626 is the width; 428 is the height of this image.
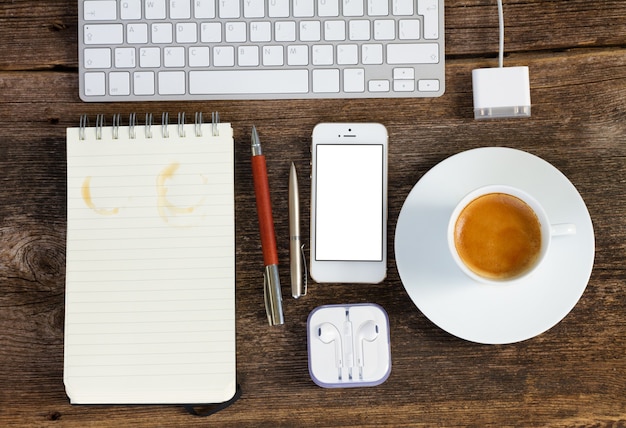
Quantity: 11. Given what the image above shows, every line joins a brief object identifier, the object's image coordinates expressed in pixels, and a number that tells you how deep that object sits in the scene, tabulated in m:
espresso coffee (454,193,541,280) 0.72
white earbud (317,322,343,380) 0.77
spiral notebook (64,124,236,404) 0.77
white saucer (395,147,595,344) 0.74
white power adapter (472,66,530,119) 0.78
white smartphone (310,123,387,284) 0.78
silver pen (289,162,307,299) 0.78
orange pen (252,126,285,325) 0.78
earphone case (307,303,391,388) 0.77
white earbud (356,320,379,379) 0.77
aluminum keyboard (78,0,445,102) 0.78
